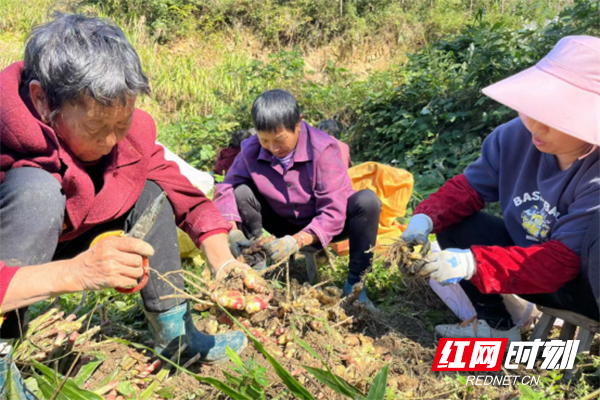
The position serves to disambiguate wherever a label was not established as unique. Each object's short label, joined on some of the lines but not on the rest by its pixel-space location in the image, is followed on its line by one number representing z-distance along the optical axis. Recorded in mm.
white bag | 4032
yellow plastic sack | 3348
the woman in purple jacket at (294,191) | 2615
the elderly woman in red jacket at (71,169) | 1379
